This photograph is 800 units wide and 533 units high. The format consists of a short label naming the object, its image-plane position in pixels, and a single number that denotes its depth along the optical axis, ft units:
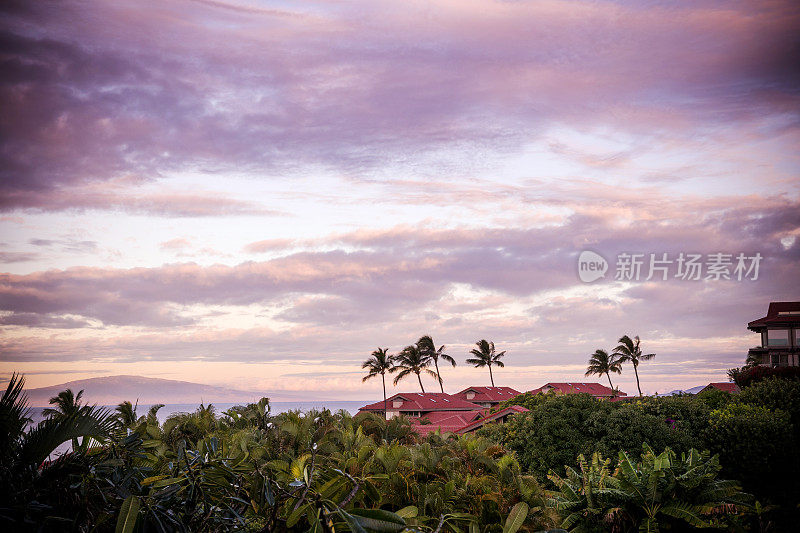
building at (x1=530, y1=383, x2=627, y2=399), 229.86
